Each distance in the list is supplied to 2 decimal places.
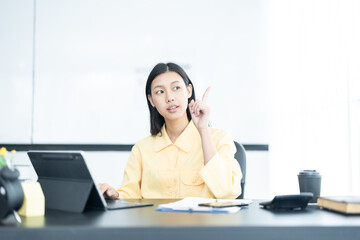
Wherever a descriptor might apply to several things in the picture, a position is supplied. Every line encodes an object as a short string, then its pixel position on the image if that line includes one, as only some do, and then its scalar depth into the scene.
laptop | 1.07
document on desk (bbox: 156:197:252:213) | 1.04
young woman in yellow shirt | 1.75
